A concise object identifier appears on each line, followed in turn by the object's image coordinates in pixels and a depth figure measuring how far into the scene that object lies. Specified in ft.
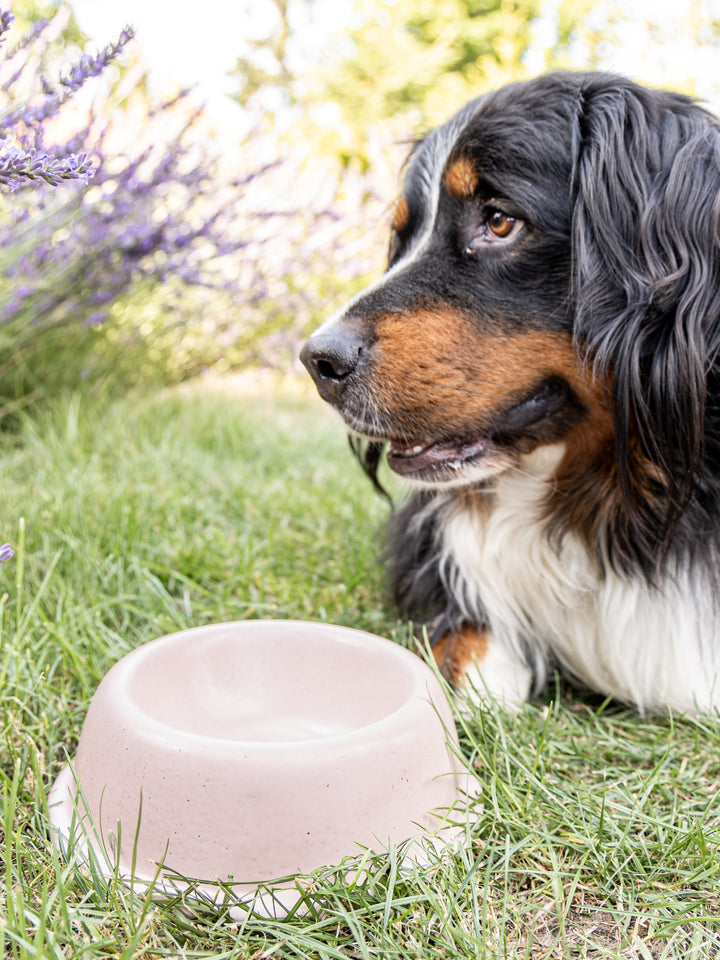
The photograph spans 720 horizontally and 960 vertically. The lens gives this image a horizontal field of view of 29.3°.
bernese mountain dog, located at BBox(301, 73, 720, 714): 2.31
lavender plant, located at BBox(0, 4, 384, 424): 3.20
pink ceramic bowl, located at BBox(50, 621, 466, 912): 1.89
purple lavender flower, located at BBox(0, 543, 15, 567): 1.81
